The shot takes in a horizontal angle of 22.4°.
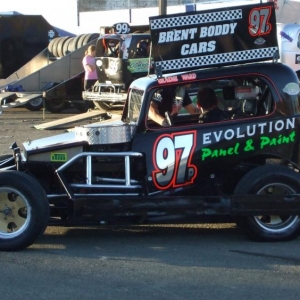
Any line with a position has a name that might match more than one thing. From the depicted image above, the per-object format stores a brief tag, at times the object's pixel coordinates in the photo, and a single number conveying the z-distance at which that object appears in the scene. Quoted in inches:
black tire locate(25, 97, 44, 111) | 856.3
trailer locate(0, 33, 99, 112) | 815.1
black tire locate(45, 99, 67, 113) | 840.3
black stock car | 283.0
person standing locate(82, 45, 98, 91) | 767.1
